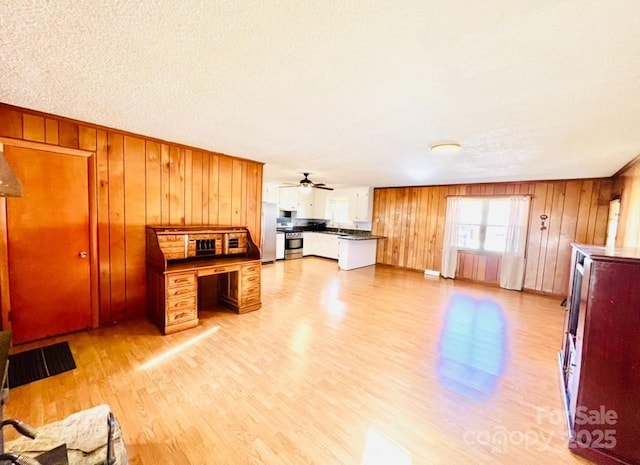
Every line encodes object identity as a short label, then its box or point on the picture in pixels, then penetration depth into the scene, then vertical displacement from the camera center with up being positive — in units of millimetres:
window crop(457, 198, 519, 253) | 5645 +31
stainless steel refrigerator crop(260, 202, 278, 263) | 6523 -414
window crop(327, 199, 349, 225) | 8039 +272
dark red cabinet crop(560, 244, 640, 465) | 1505 -832
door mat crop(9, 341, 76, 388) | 2119 -1433
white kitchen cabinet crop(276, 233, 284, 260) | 7350 -877
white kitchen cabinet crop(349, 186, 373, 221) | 7430 +462
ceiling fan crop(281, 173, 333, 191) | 5126 +687
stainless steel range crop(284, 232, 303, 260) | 7621 -873
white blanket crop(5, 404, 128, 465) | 1270 -1256
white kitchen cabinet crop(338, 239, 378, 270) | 6605 -924
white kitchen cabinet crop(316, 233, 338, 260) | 7711 -869
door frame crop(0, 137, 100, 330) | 2414 -327
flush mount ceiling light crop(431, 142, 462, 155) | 2918 +889
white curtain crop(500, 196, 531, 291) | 5254 -388
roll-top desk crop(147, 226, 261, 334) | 2977 -753
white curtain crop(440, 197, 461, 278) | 6107 -374
